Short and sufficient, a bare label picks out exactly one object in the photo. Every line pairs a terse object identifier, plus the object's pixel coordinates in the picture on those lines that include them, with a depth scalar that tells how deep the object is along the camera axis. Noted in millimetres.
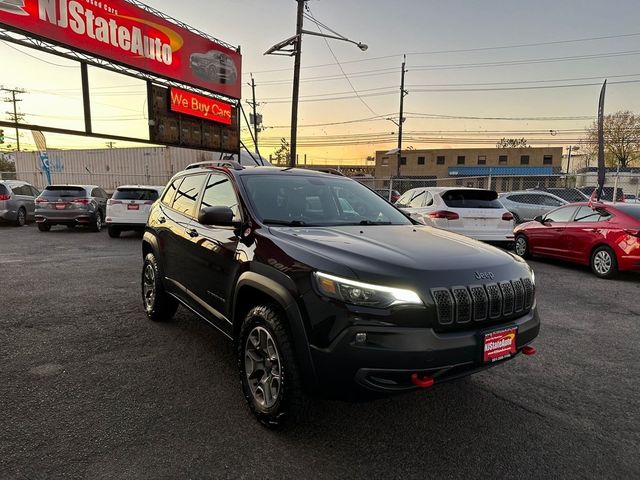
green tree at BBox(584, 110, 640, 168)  49469
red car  7121
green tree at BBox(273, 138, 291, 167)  85644
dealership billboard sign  12031
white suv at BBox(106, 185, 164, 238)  12414
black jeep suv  2279
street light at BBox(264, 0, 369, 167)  16078
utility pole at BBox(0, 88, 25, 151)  51150
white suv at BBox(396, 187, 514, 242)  8977
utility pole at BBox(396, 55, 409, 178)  35188
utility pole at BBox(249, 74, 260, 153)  41688
